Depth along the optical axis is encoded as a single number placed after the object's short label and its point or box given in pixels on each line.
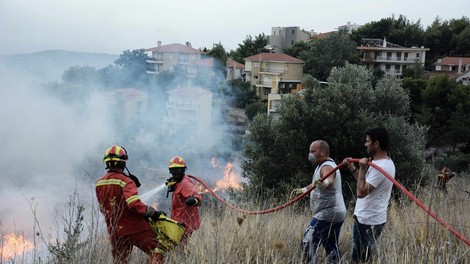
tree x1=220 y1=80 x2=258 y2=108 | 49.41
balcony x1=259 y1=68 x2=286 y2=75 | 50.26
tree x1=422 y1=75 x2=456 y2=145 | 31.12
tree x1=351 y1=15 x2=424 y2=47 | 55.81
